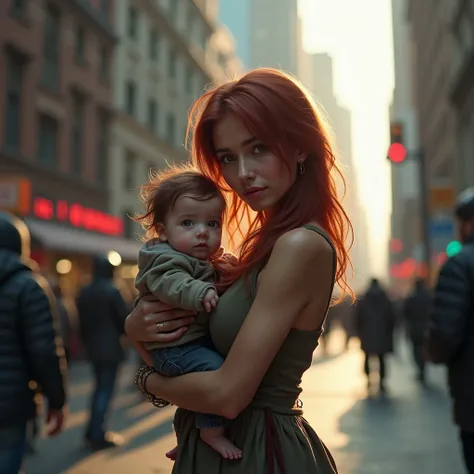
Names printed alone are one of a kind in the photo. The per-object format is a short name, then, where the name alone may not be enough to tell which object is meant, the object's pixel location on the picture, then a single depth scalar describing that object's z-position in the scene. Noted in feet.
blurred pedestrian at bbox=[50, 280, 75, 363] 30.01
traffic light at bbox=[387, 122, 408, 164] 41.98
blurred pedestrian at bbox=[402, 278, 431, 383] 41.55
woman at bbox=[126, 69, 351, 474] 6.05
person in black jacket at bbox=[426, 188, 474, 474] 12.09
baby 6.28
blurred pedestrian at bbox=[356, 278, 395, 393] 37.63
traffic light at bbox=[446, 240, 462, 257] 48.16
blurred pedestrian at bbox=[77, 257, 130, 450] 25.07
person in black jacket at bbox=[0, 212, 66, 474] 11.78
